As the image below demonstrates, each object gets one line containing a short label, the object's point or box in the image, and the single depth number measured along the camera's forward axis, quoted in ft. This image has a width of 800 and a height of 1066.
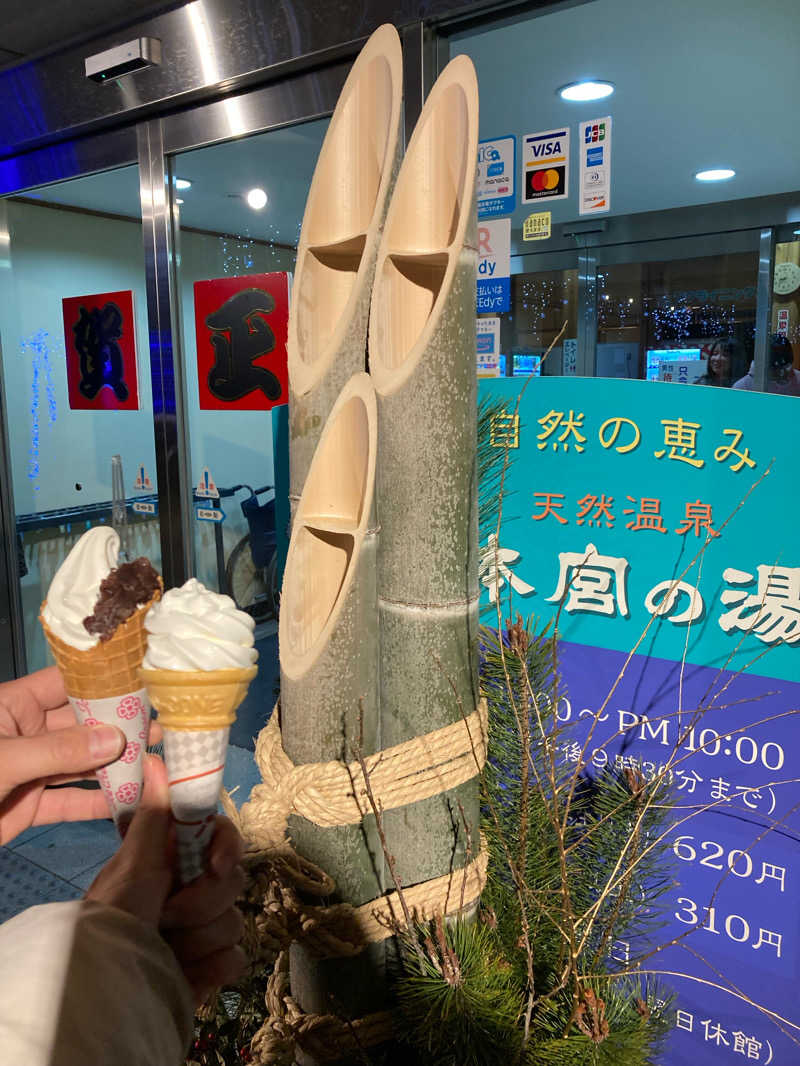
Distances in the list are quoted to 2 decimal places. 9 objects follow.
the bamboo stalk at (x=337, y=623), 3.21
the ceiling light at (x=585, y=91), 5.08
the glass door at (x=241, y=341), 7.04
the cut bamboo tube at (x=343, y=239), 3.49
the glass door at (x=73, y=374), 8.38
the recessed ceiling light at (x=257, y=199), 7.12
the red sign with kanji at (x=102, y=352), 8.41
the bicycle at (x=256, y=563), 7.84
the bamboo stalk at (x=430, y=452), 3.26
